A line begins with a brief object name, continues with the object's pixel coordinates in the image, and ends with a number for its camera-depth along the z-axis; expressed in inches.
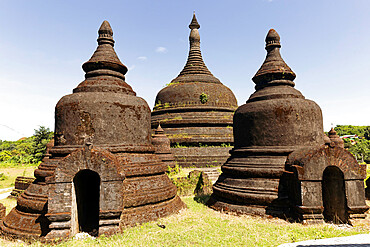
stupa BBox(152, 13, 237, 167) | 656.4
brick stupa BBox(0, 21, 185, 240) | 223.9
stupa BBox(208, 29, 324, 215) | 290.8
